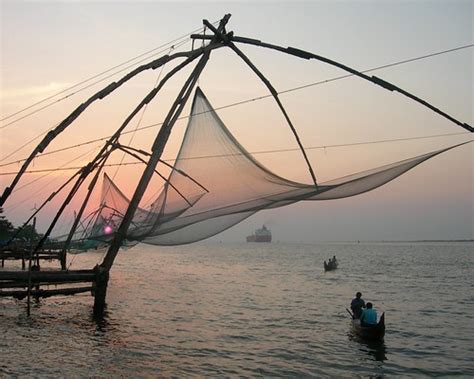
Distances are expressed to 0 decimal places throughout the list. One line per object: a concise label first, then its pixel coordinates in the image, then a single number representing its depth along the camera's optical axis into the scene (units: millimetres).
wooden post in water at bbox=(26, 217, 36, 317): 14094
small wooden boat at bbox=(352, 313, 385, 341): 14781
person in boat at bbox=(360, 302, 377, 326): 15016
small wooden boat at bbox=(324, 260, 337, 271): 54519
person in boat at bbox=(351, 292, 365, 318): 16781
